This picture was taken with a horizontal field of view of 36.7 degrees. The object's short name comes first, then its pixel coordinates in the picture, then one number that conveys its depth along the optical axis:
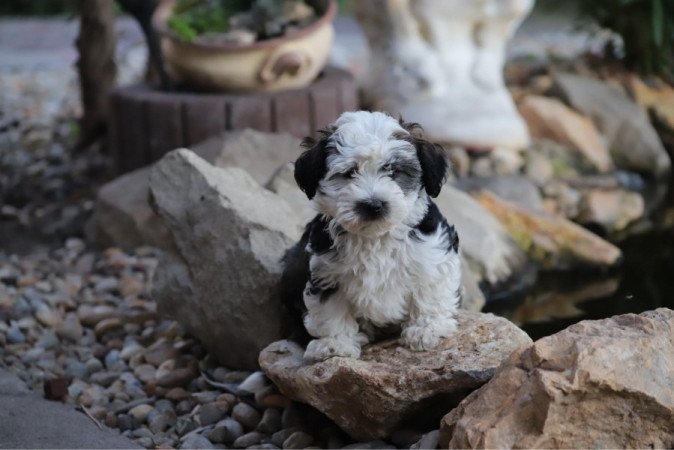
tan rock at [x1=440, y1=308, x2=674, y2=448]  3.27
